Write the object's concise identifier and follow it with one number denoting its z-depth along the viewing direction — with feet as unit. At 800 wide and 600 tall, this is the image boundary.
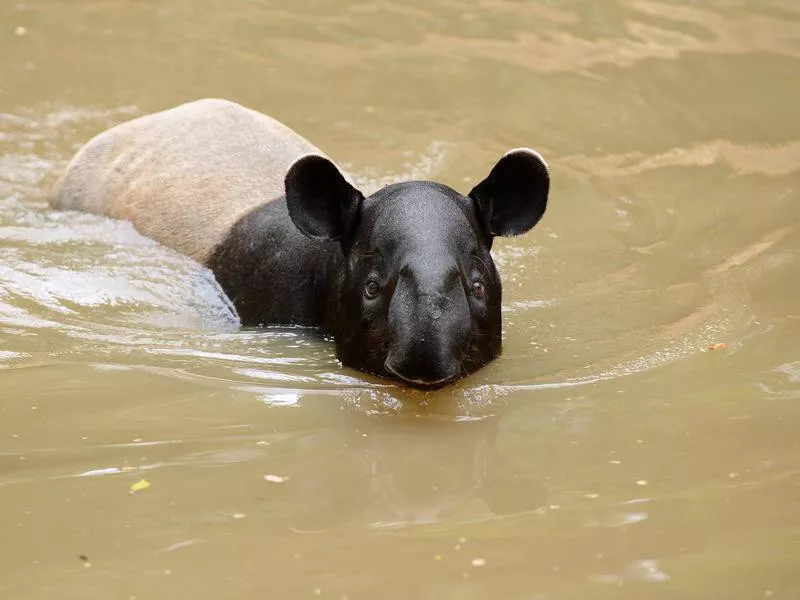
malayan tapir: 35.32
